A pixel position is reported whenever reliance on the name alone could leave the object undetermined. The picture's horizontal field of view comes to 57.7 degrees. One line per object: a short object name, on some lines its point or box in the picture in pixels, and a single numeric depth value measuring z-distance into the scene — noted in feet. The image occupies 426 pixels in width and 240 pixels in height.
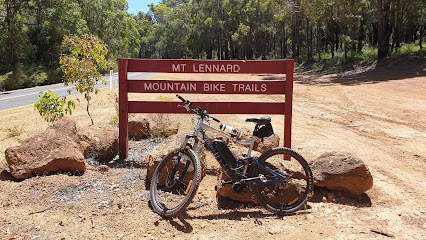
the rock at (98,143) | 19.52
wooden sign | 18.86
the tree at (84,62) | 24.54
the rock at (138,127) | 23.45
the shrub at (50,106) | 23.35
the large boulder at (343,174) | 14.64
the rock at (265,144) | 20.26
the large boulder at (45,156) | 16.01
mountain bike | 13.70
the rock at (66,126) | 18.76
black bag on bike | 13.75
